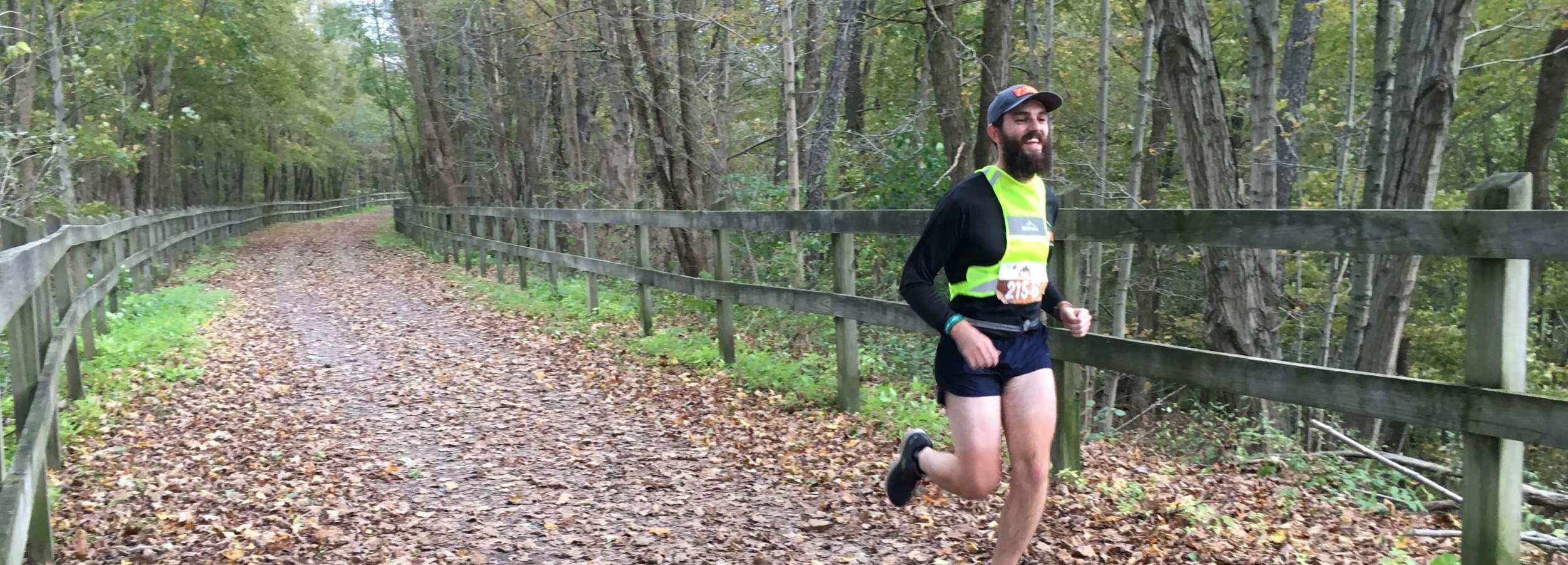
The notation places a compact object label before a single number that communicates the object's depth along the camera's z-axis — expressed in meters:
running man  3.35
